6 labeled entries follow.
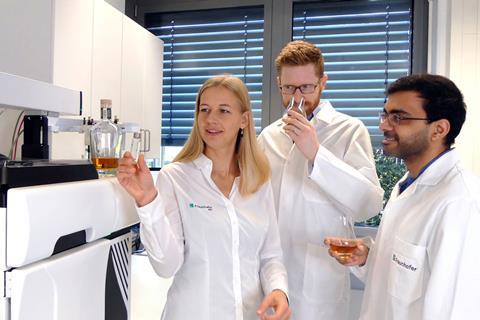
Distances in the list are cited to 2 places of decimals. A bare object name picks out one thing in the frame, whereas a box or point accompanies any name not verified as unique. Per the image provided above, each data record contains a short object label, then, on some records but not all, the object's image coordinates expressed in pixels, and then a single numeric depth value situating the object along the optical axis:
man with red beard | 1.39
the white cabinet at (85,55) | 1.67
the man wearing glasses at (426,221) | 0.98
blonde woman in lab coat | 1.05
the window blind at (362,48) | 2.74
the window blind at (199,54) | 3.03
